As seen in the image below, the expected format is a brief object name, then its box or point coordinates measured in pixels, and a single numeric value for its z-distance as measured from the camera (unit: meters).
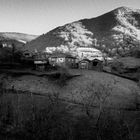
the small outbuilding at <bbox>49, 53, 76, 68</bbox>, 62.42
